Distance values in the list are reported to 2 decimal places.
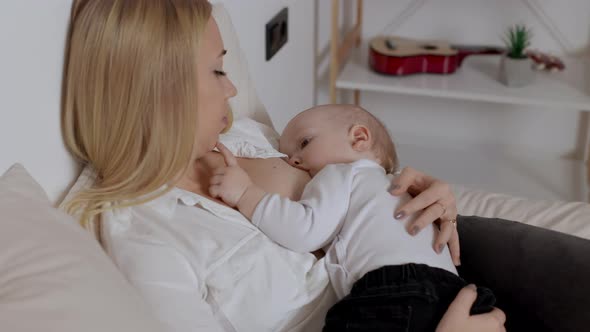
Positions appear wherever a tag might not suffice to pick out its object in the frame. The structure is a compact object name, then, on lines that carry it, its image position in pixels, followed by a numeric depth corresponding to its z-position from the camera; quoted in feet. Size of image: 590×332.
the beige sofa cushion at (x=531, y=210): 4.41
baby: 3.21
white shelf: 7.13
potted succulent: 7.23
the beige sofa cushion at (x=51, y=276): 2.21
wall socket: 5.97
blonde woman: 3.07
